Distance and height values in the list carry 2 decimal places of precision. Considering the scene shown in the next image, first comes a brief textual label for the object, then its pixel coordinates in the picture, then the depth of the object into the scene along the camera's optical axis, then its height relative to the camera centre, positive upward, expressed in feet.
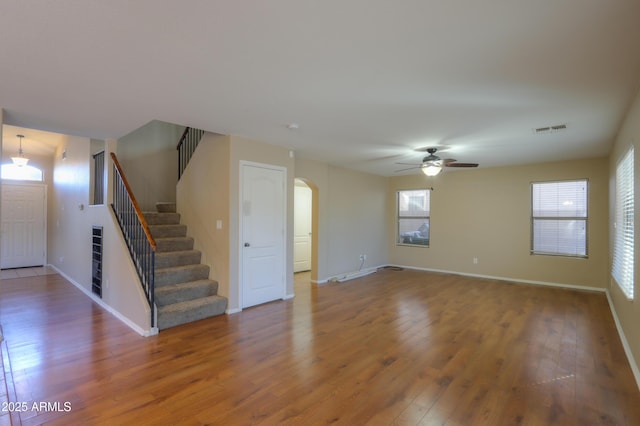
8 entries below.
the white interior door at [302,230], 24.80 -1.37
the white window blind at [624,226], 10.41 -0.49
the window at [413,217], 26.08 -0.32
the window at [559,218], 19.65 -0.28
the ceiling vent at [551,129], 12.65 +3.57
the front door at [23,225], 24.03 -1.02
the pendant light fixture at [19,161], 20.75 +3.47
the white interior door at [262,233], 15.02 -1.02
